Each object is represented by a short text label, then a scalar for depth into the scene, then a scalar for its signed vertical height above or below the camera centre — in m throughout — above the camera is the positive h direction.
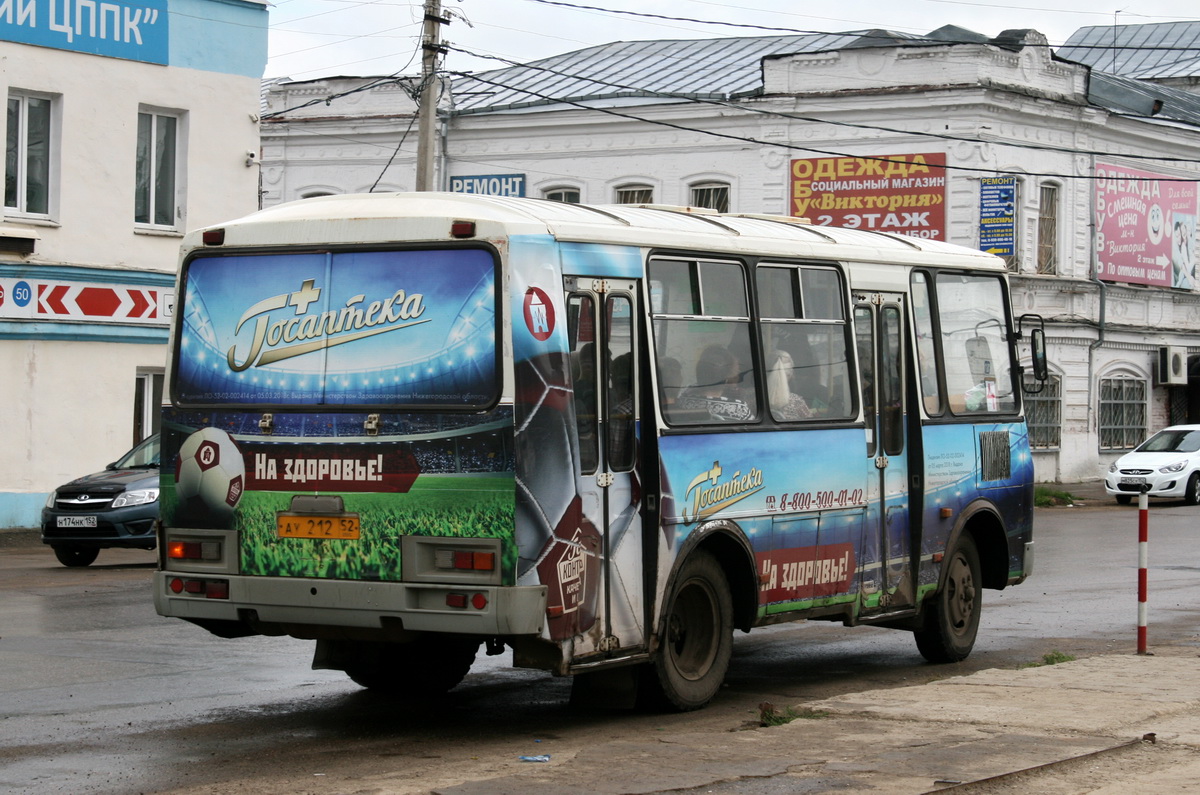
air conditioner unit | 41.66 +1.69
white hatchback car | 33.62 -0.70
